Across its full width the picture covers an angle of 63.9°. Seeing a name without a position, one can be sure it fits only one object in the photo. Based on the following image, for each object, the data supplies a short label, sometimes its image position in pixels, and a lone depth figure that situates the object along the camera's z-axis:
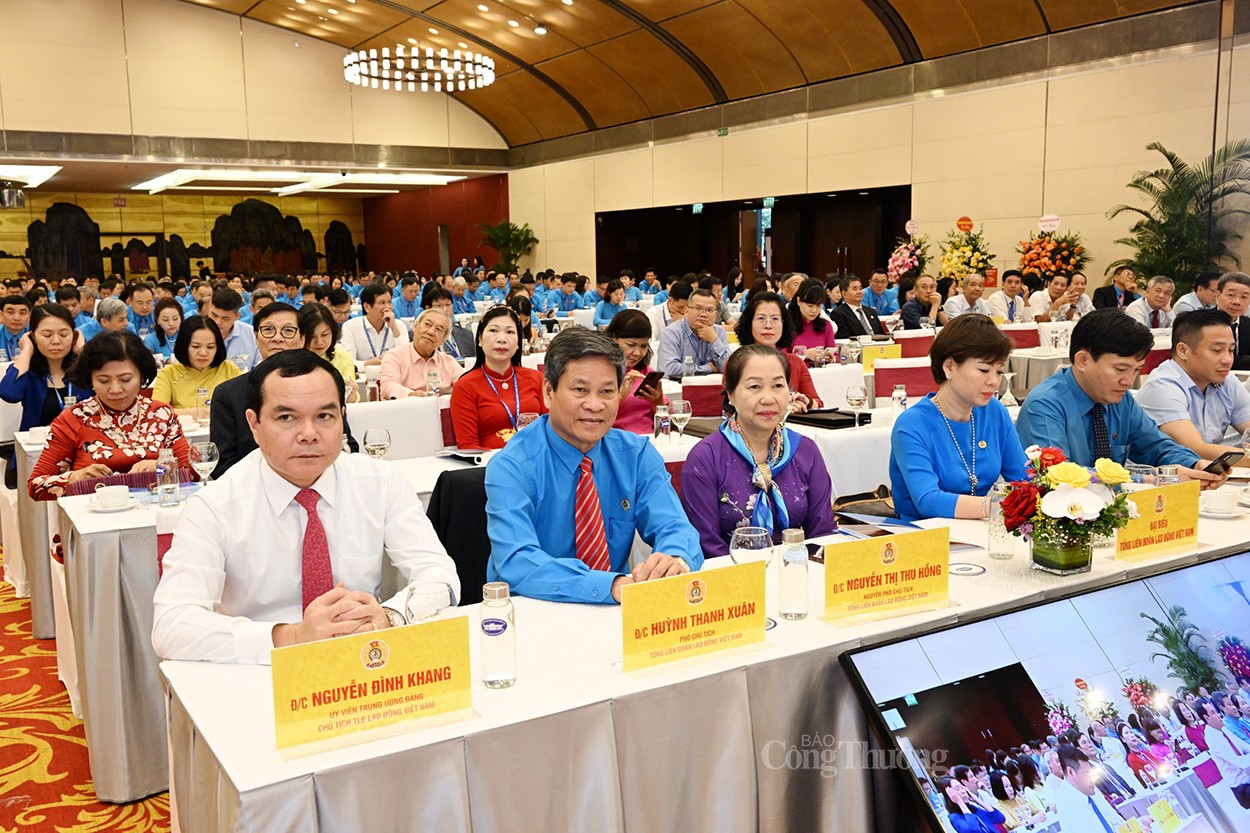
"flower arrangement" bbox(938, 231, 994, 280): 12.31
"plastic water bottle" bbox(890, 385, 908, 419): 4.69
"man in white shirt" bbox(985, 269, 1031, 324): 10.15
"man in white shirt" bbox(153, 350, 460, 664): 1.97
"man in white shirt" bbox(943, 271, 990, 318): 9.92
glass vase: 2.13
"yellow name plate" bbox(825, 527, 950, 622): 1.89
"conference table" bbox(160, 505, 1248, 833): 1.43
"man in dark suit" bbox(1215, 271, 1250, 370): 5.98
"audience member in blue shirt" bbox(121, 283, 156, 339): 9.71
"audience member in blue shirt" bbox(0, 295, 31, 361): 7.57
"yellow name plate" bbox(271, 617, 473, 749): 1.44
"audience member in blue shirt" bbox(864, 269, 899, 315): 11.52
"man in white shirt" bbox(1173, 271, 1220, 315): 6.51
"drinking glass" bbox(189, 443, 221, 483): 3.21
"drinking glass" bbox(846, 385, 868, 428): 4.52
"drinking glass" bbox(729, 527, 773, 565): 2.07
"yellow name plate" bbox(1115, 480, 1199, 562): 2.29
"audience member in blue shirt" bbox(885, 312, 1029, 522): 2.82
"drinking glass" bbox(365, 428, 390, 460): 3.32
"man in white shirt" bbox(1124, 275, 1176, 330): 8.30
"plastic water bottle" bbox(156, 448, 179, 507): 3.07
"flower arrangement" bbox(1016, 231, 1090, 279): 11.38
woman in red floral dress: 3.50
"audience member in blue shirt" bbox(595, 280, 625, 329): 11.55
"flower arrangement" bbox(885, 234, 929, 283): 13.05
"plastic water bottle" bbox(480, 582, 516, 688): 1.65
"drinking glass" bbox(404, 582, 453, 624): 1.83
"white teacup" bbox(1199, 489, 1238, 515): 2.65
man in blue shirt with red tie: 2.31
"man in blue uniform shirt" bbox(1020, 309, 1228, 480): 3.05
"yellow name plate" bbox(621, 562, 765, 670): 1.69
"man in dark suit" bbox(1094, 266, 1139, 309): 10.16
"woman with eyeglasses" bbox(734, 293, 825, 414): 5.61
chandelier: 15.13
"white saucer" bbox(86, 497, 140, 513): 3.05
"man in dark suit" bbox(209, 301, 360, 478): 3.58
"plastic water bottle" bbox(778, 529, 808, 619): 1.93
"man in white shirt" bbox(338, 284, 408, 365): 7.33
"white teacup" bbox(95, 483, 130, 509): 3.05
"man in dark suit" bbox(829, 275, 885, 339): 8.91
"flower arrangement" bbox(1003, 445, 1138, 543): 2.06
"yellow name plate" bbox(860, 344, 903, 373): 5.96
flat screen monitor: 1.63
